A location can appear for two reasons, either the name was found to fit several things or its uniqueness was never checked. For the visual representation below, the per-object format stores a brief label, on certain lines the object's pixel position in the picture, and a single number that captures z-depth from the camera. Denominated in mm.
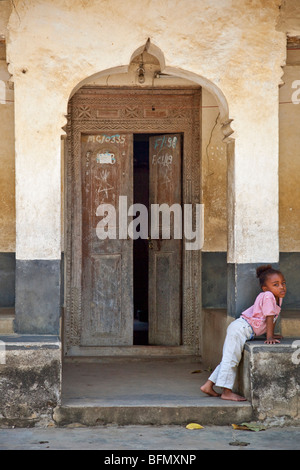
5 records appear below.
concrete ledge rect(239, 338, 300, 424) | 5531
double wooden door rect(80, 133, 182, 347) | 7777
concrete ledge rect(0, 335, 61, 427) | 5383
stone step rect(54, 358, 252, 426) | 5441
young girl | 5656
